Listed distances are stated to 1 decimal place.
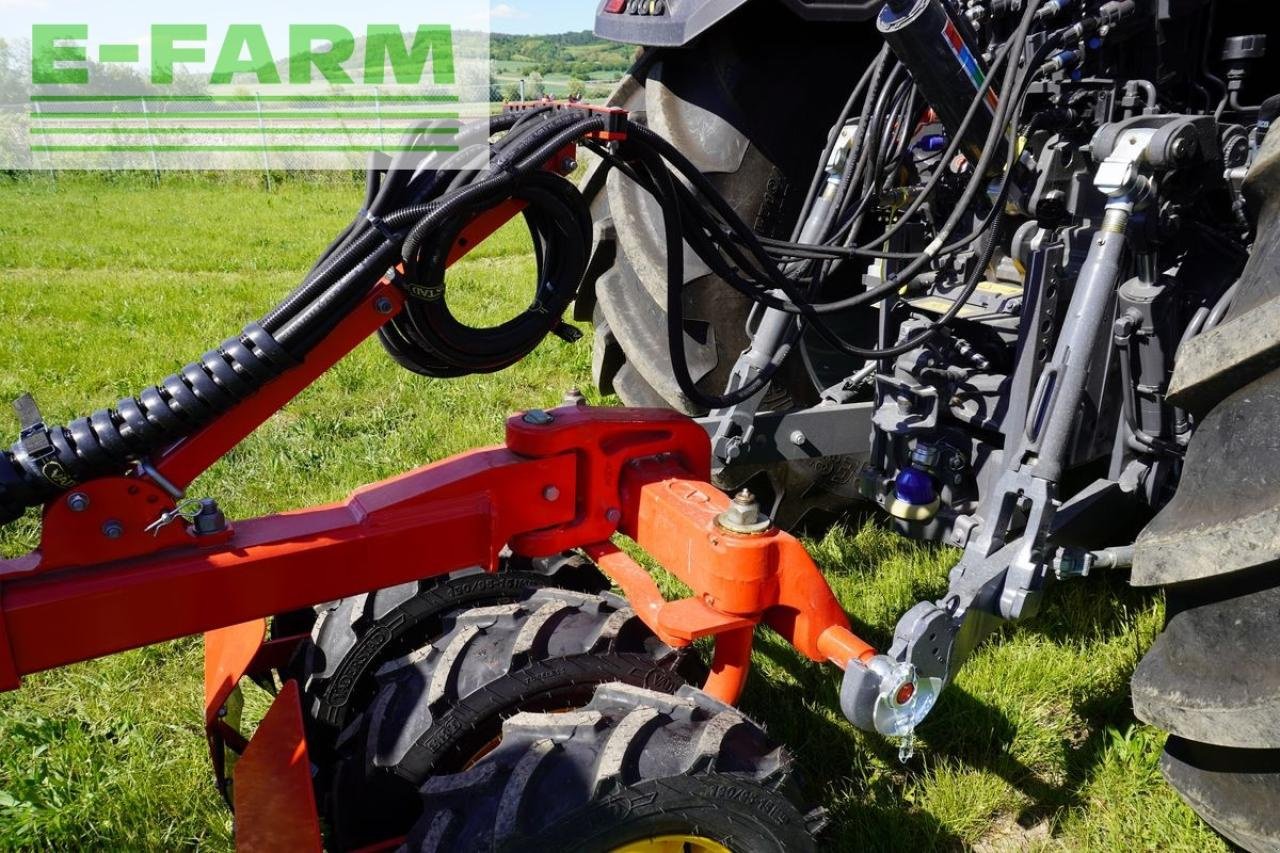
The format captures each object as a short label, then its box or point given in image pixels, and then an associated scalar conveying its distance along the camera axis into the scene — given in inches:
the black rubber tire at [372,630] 79.6
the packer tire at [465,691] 69.3
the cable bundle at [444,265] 59.4
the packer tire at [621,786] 60.9
